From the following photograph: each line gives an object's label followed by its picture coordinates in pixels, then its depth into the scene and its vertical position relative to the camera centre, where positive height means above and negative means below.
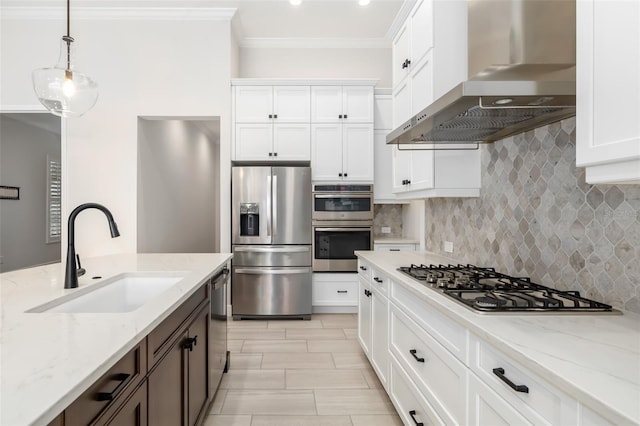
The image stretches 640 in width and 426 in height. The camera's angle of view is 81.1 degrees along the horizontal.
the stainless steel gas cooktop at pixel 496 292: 1.32 -0.32
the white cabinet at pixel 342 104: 4.33 +1.28
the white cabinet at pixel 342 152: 4.33 +0.73
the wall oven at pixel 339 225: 4.29 -0.12
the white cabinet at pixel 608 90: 0.93 +0.34
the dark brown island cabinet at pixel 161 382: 0.91 -0.55
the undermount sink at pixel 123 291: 1.64 -0.39
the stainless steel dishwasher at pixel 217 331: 2.22 -0.76
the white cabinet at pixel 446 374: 0.93 -0.55
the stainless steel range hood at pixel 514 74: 1.44 +0.63
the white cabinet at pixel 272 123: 4.27 +1.04
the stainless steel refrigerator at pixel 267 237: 4.13 -0.25
